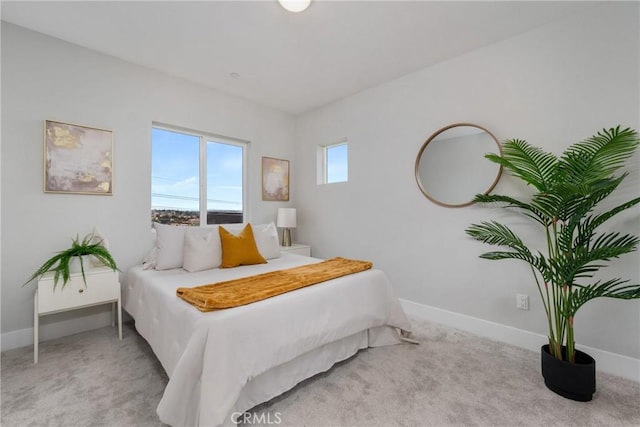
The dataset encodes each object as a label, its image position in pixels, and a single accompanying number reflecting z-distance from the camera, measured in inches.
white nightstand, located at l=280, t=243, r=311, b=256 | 150.6
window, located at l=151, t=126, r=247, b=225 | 124.5
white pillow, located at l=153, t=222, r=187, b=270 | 98.8
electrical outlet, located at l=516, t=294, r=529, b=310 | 90.9
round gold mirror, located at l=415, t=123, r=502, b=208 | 99.6
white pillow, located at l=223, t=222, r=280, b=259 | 119.0
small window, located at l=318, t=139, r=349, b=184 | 151.1
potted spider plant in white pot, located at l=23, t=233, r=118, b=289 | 82.0
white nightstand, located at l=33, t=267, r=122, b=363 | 80.8
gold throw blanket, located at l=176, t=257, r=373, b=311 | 62.0
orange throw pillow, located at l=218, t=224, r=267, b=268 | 103.9
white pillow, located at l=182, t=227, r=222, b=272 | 98.2
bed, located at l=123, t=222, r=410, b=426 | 52.7
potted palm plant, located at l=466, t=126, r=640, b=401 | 65.1
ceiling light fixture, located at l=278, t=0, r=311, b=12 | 76.1
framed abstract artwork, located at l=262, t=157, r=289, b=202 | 158.6
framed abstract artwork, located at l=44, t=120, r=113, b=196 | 94.2
